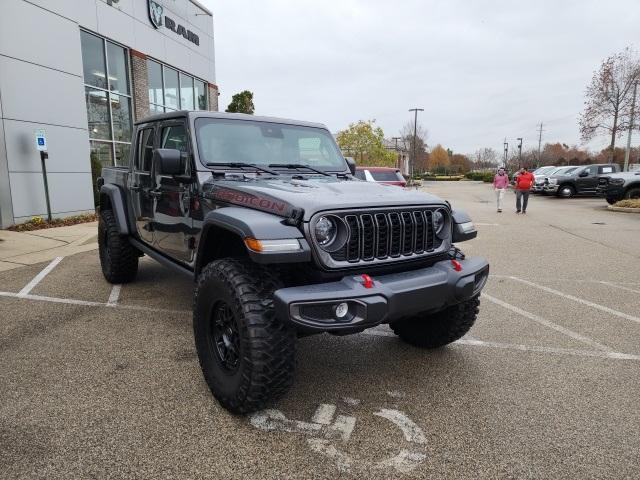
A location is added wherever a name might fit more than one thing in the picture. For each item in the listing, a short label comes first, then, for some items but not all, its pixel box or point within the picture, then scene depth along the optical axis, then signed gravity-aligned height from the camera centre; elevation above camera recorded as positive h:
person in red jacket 14.46 -0.59
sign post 9.95 +0.28
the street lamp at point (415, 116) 46.97 +5.28
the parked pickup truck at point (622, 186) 16.30 -0.69
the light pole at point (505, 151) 72.19 +2.39
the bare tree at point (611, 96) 27.39 +4.28
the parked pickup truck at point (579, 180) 21.67 -0.66
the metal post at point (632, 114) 26.67 +3.04
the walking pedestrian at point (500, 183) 15.98 -0.59
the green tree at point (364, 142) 40.69 +2.11
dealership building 9.71 +2.02
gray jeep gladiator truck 2.48 -0.53
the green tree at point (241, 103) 25.06 +3.43
